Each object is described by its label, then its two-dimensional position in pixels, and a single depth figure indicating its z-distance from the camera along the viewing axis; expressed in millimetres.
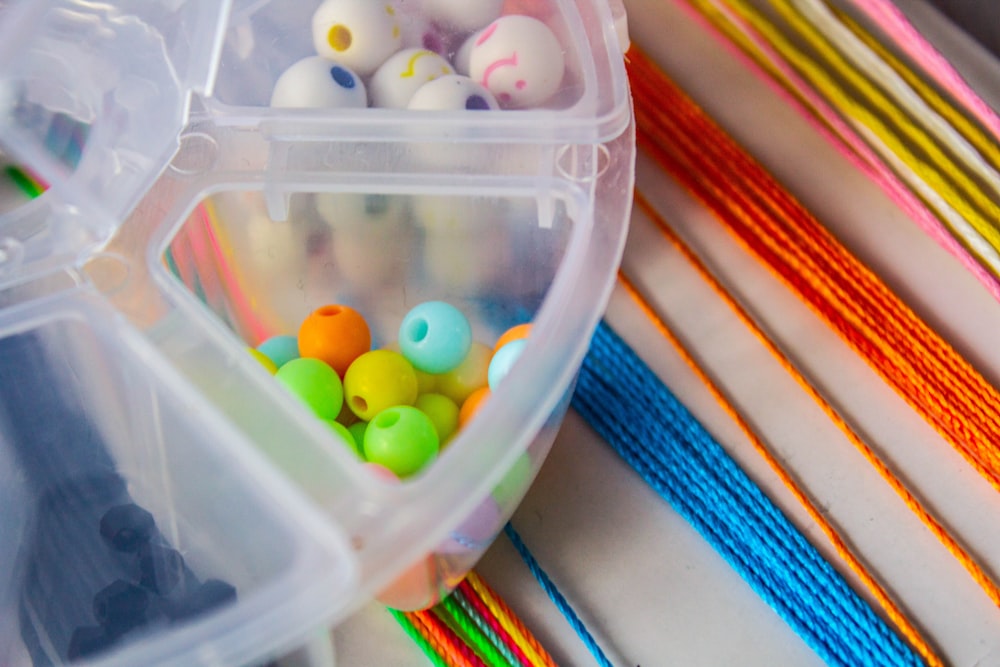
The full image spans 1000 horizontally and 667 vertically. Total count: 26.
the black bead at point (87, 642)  216
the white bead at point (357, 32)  239
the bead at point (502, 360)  223
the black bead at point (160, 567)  223
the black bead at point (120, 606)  219
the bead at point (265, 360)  230
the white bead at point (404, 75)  238
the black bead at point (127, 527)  225
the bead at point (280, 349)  235
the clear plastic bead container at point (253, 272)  205
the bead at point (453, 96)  231
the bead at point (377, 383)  230
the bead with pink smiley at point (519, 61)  233
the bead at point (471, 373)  236
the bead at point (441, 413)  233
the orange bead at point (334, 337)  233
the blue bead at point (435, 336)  231
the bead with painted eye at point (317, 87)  232
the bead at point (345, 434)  226
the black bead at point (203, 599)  216
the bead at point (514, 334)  229
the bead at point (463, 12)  242
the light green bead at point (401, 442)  221
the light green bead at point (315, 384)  226
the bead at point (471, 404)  231
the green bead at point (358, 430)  232
